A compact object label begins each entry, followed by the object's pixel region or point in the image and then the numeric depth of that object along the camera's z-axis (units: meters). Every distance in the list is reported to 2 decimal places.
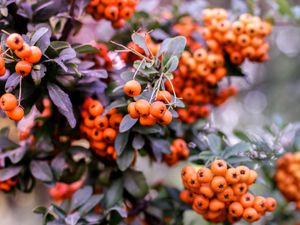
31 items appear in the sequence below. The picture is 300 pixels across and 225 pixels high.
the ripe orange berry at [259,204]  0.29
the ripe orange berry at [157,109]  0.25
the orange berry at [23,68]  0.26
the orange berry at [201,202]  0.29
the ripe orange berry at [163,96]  0.26
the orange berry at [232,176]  0.28
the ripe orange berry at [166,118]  0.26
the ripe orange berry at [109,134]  0.30
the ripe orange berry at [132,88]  0.26
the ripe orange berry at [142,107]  0.25
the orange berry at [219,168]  0.28
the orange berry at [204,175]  0.28
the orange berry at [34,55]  0.25
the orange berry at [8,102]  0.25
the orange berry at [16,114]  0.26
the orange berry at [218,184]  0.28
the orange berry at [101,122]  0.30
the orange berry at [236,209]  0.29
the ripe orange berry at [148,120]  0.26
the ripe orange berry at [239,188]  0.28
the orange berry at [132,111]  0.26
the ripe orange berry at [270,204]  0.30
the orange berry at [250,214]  0.29
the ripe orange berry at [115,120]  0.30
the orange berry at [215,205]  0.29
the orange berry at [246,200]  0.29
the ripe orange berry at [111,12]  0.32
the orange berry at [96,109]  0.31
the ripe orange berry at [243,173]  0.28
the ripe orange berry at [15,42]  0.24
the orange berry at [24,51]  0.25
